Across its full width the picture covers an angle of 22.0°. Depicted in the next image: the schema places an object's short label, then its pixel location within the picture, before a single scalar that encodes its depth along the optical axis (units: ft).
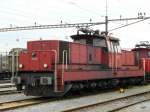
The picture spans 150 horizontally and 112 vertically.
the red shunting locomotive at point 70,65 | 52.42
